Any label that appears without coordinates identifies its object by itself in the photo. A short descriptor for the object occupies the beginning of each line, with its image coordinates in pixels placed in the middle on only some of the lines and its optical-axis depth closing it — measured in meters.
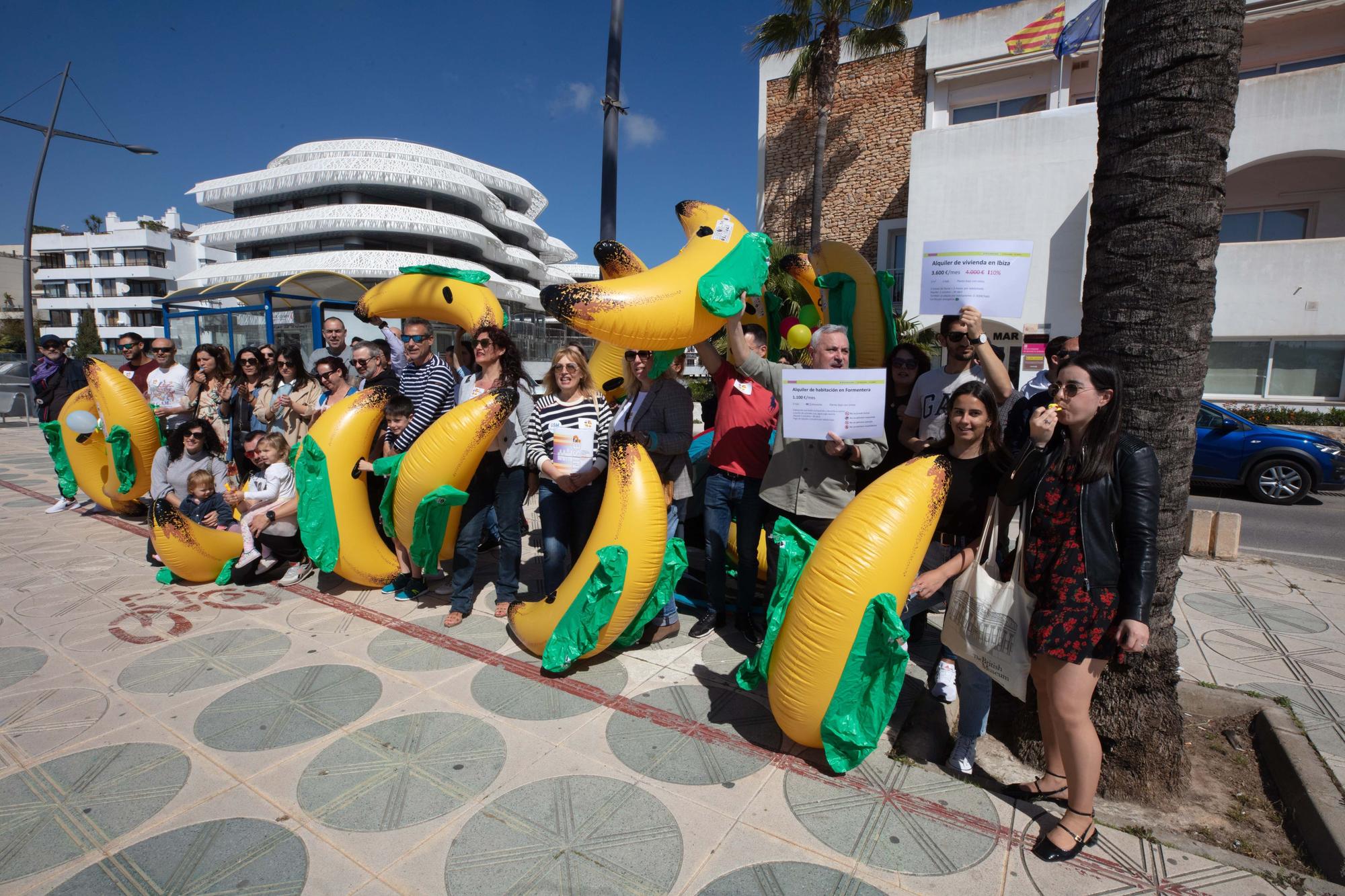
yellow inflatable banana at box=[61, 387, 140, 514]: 6.74
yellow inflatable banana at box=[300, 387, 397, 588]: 4.46
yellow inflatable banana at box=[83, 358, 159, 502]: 6.12
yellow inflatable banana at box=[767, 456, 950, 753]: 2.58
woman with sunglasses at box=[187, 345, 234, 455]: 6.29
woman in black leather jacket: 2.12
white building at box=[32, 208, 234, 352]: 59.44
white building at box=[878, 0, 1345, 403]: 12.63
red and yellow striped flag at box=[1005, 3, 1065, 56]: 16.02
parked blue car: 8.76
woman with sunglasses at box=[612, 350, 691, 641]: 3.87
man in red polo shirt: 3.82
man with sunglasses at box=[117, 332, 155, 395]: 7.07
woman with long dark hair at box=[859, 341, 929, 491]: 3.86
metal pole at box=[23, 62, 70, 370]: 16.33
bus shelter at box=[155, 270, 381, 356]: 11.02
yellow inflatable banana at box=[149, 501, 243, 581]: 4.72
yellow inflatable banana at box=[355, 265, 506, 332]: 4.60
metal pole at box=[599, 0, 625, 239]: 6.85
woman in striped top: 3.82
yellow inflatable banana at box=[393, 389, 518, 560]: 4.03
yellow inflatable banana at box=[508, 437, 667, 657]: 3.35
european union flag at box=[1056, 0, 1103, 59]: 14.59
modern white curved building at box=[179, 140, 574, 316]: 34.03
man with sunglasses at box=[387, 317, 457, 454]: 4.53
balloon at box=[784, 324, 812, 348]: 4.53
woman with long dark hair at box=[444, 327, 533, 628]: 4.29
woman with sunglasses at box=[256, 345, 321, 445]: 5.45
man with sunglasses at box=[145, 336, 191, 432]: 6.71
